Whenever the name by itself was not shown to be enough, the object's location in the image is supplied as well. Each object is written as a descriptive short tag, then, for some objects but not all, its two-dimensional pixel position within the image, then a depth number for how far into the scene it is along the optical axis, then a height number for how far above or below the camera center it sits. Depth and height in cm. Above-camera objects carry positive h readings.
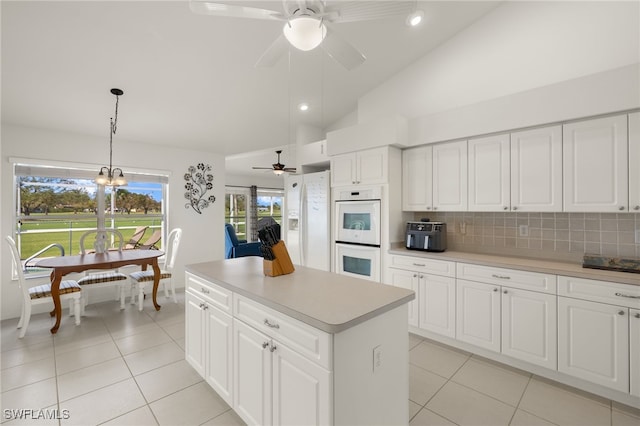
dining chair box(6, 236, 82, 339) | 292 -91
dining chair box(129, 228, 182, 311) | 376 -89
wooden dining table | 303 -59
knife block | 190 -36
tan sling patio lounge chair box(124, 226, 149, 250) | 565 -56
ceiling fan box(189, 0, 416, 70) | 144 +109
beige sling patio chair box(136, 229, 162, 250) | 530 -56
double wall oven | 320 -24
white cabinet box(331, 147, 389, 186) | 312 +55
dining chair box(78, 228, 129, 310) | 352 -87
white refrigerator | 377 -9
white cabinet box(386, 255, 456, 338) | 266 -78
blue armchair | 602 -77
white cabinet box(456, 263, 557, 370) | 215 -85
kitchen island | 118 -69
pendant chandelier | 310 +47
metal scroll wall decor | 507 +50
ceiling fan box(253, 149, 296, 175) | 465 +73
